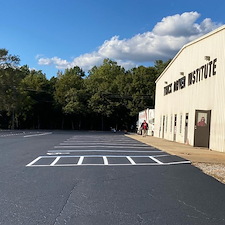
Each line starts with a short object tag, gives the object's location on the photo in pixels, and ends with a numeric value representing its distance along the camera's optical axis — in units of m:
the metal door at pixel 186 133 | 16.73
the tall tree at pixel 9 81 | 34.72
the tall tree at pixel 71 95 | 43.67
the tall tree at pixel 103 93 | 44.78
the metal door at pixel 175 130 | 19.63
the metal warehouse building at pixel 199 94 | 12.99
